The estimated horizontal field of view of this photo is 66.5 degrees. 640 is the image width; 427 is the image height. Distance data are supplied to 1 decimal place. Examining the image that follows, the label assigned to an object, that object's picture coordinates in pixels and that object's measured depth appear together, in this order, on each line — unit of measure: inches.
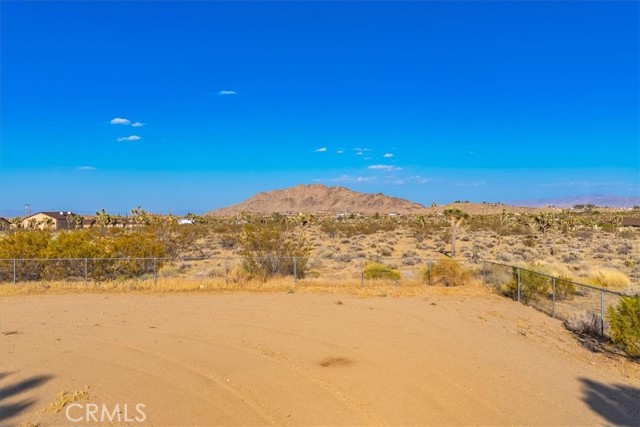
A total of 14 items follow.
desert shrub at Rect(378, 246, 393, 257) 1552.7
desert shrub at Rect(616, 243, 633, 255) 1504.7
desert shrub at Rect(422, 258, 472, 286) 914.7
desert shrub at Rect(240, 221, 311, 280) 972.3
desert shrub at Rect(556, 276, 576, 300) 786.8
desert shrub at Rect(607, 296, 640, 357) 472.7
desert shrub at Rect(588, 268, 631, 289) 876.6
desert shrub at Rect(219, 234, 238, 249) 1749.5
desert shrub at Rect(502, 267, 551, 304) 759.1
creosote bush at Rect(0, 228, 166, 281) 940.0
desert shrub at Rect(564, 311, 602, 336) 566.6
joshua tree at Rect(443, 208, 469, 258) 1628.9
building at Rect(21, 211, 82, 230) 3843.5
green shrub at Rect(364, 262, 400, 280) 964.0
